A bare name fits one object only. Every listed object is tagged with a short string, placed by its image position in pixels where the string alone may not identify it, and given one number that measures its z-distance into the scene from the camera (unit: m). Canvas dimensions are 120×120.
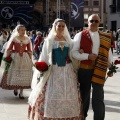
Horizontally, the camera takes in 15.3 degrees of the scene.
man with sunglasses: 5.55
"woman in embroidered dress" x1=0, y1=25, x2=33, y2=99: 8.50
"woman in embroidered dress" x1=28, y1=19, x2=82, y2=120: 5.56
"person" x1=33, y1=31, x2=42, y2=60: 16.89
